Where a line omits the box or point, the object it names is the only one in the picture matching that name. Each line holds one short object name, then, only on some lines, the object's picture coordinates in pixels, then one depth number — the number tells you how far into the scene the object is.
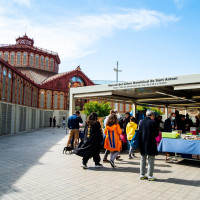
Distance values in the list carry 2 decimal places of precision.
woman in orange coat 7.43
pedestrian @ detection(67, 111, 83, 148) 10.23
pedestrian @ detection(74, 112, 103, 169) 7.10
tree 34.04
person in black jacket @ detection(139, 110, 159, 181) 5.86
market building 20.27
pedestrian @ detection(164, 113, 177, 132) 9.92
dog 9.96
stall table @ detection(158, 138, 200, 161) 7.42
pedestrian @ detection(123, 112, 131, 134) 9.64
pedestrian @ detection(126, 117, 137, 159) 8.65
